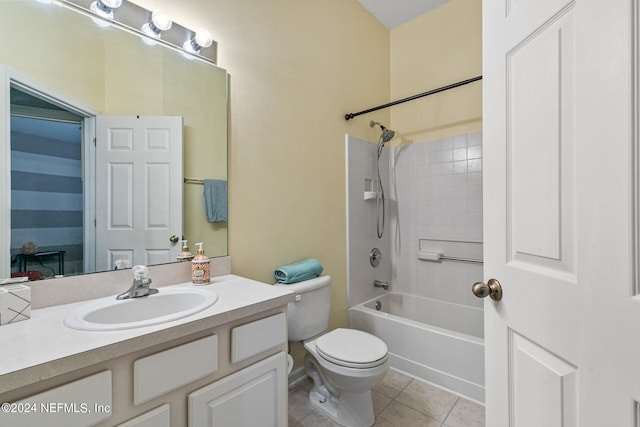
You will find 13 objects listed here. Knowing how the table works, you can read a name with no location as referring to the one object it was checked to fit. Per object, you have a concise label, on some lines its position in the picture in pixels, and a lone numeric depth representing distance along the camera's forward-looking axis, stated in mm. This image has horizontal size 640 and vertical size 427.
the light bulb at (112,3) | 1137
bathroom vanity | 629
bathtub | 1749
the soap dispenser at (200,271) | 1264
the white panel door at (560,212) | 475
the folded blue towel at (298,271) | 1672
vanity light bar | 1109
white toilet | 1412
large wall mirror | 949
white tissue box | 834
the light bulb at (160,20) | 1236
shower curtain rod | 1826
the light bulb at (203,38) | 1389
